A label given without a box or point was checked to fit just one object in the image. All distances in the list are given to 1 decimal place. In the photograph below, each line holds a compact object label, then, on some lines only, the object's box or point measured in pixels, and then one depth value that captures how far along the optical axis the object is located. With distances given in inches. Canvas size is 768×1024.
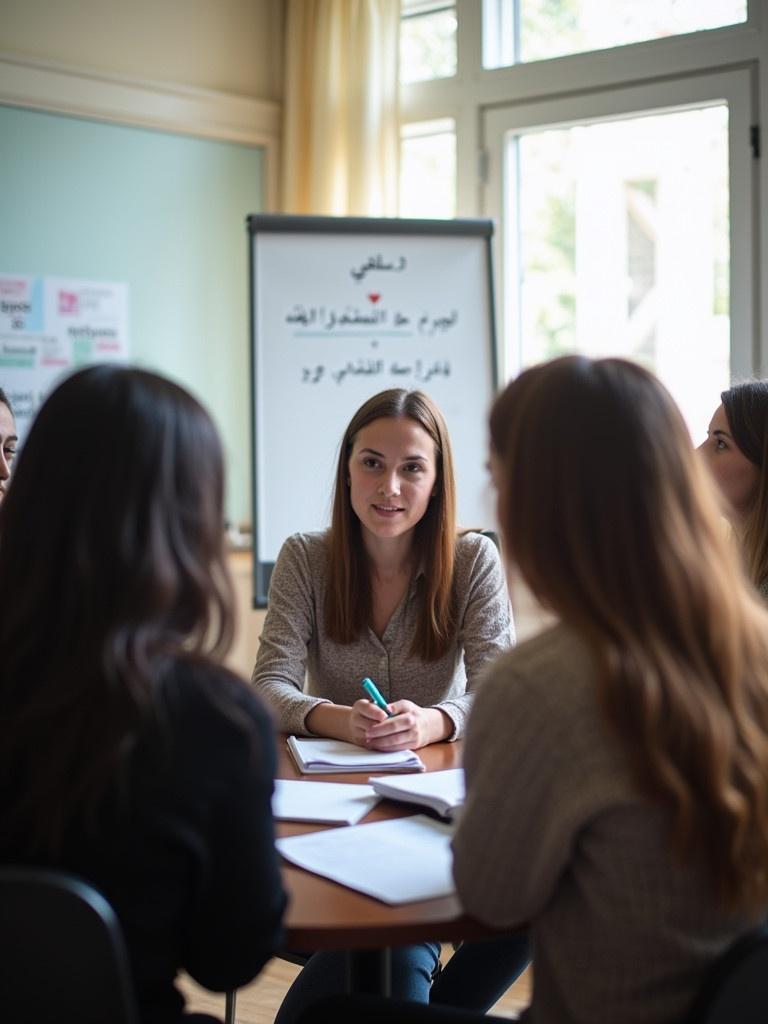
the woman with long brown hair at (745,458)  84.7
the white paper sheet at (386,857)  52.1
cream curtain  153.3
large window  133.0
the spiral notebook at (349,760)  70.6
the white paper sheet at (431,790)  60.5
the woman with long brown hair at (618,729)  43.4
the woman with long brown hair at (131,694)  43.1
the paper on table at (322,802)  61.0
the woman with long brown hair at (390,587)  87.2
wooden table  48.5
